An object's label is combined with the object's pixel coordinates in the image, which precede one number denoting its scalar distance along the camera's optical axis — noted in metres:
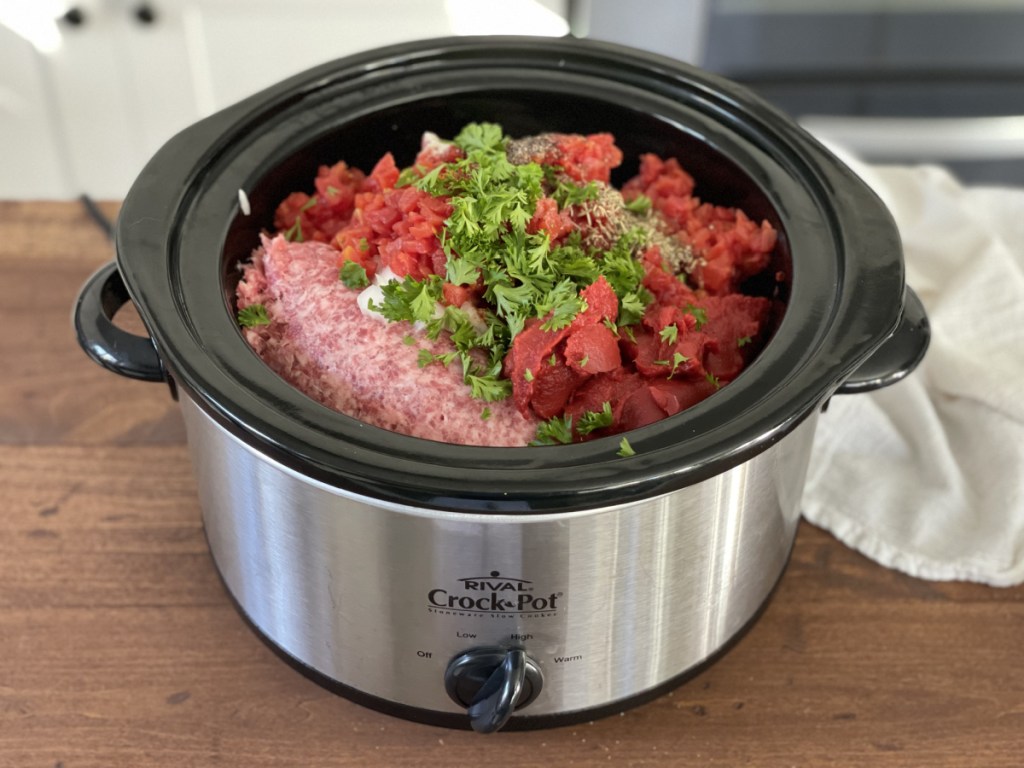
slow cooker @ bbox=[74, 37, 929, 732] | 0.80
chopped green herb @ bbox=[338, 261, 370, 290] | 1.04
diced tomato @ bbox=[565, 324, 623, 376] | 0.95
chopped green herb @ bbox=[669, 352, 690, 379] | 0.96
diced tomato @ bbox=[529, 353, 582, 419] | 0.95
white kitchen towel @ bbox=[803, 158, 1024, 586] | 1.17
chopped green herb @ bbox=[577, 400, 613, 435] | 0.94
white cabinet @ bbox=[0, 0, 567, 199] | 2.28
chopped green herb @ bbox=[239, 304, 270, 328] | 1.03
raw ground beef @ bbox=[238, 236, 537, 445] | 0.95
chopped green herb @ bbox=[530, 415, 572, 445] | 0.94
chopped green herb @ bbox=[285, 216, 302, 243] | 1.15
